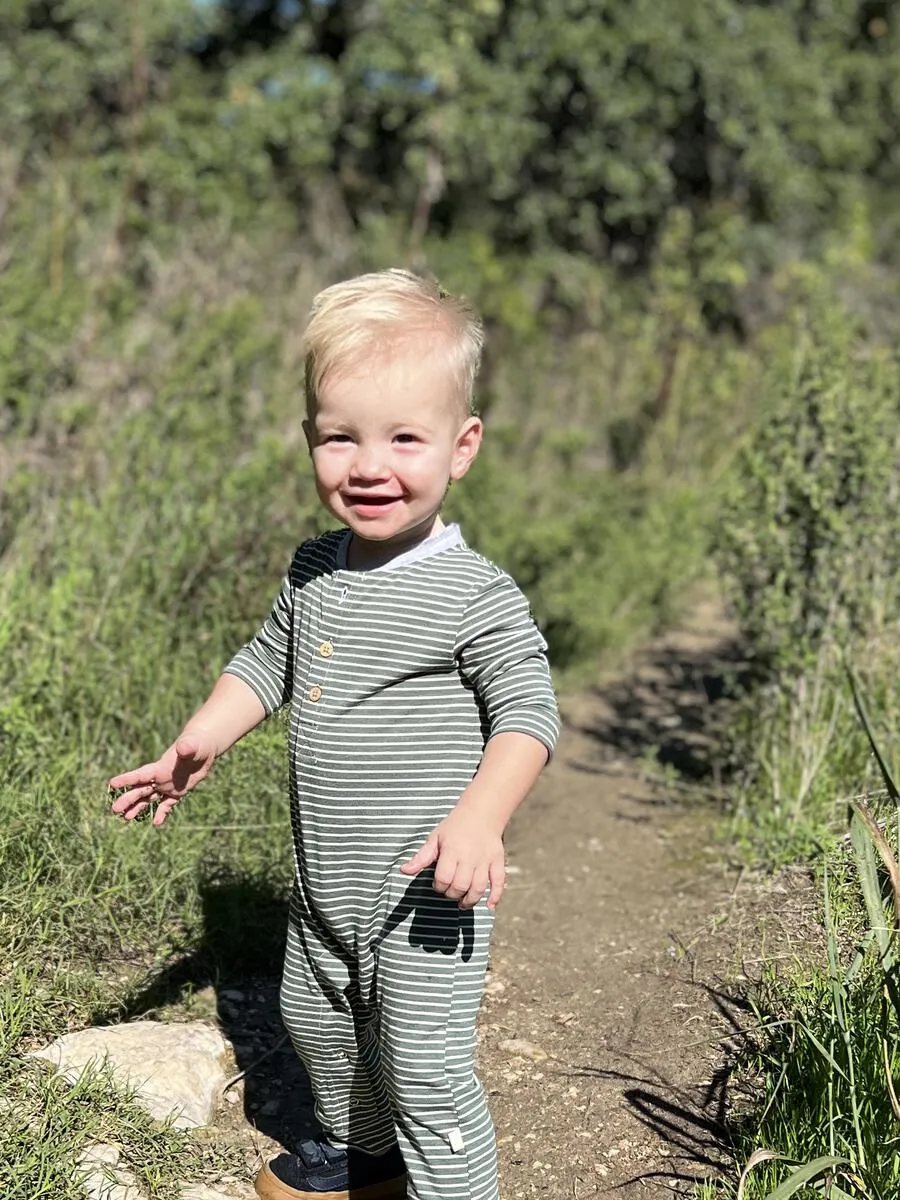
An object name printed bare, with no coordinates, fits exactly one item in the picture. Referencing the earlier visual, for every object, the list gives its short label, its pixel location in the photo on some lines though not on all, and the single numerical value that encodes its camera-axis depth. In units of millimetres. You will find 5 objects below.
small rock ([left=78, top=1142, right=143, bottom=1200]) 2242
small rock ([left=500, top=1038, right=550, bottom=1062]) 2857
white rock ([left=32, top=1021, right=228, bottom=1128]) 2504
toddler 2045
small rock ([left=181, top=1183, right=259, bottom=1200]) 2346
